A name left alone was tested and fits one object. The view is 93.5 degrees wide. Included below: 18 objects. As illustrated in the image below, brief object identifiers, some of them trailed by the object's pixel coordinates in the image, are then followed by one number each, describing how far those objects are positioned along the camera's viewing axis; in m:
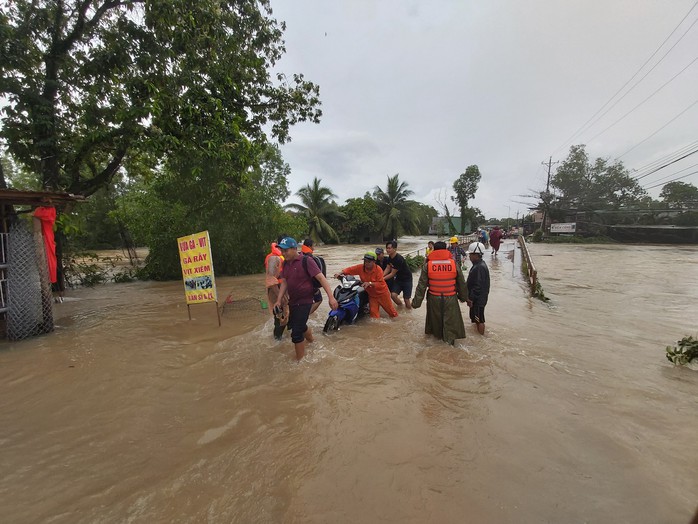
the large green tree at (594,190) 39.97
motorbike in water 6.12
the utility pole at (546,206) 42.42
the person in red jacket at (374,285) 6.63
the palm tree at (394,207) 38.28
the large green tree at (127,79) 7.39
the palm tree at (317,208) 35.16
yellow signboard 6.41
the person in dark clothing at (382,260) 7.65
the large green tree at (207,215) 12.46
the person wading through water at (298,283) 4.45
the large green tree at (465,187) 44.19
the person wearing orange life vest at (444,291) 5.13
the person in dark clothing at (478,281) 5.59
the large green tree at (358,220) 38.22
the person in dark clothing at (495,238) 20.01
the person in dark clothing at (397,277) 7.38
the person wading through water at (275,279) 5.60
